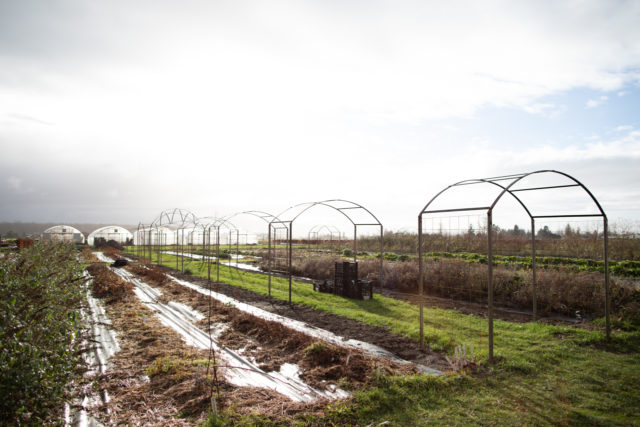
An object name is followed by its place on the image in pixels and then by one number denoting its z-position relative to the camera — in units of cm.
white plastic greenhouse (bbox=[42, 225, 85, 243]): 4103
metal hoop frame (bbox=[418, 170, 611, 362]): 568
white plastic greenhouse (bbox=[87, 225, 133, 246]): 4309
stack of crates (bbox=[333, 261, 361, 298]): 1160
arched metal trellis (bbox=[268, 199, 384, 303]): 1184
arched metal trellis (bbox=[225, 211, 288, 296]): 1171
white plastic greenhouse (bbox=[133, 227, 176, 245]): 4512
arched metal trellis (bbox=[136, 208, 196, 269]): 2125
